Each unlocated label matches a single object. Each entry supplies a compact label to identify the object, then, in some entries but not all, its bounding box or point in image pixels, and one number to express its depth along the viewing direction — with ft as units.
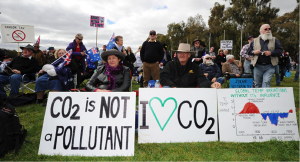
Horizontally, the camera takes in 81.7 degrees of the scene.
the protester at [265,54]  12.64
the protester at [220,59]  25.89
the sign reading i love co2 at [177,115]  7.58
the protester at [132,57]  28.38
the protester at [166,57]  26.35
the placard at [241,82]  16.85
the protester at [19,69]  15.47
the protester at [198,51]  20.46
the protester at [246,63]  21.70
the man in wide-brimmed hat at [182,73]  10.81
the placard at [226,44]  43.75
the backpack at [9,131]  6.67
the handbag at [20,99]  14.31
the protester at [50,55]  30.22
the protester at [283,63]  29.91
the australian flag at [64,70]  14.14
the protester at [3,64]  15.71
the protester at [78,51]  17.53
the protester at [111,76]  10.17
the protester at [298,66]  28.61
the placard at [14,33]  26.23
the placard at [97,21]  29.01
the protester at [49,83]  14.15
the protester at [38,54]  23.84
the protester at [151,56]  17.63
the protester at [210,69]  18.85
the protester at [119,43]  17.80
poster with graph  7.66
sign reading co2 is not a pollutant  6.79
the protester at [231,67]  20.29
